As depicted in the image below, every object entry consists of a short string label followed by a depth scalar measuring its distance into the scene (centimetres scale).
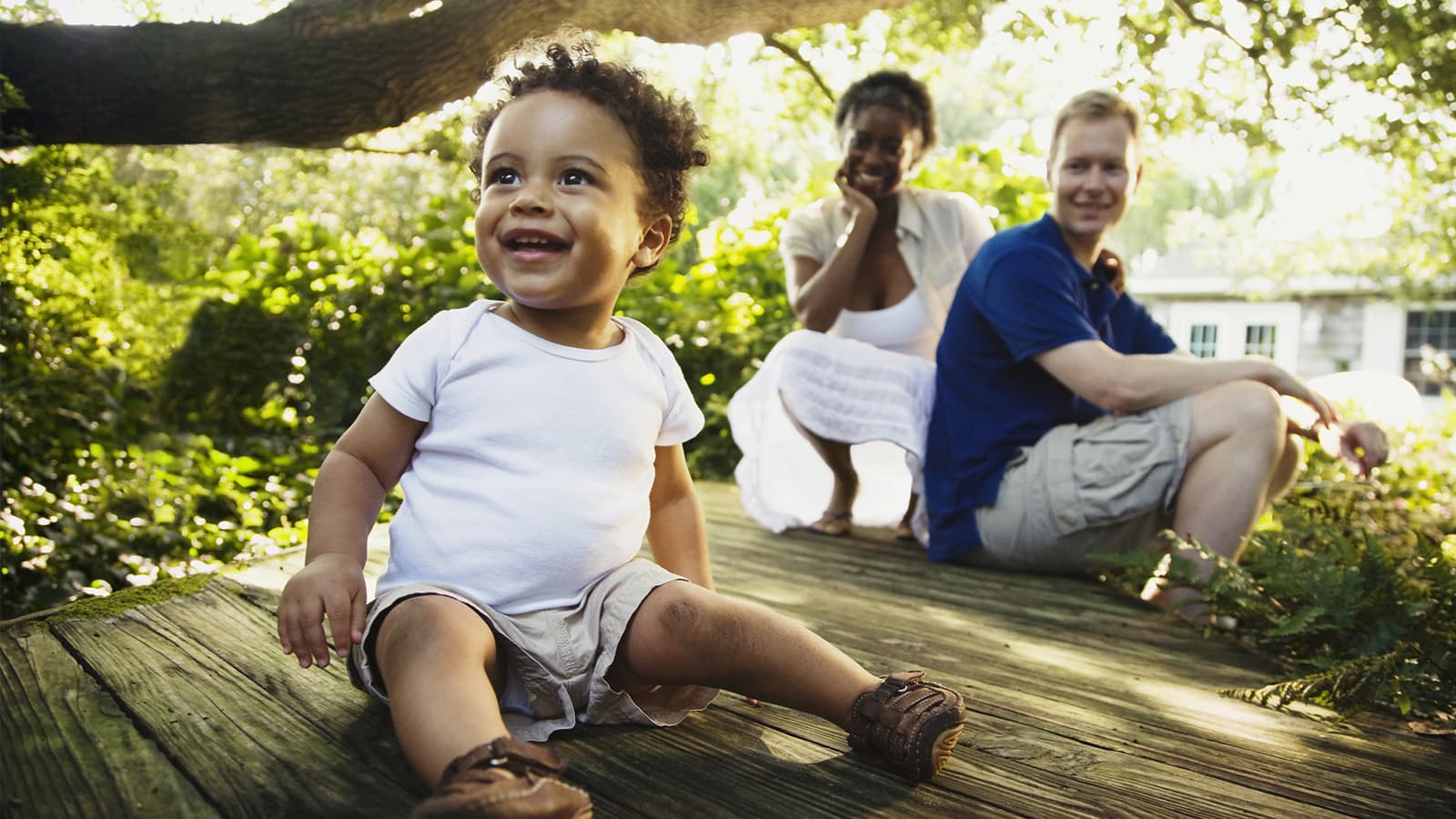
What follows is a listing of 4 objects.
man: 260
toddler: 145
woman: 348
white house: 1812
